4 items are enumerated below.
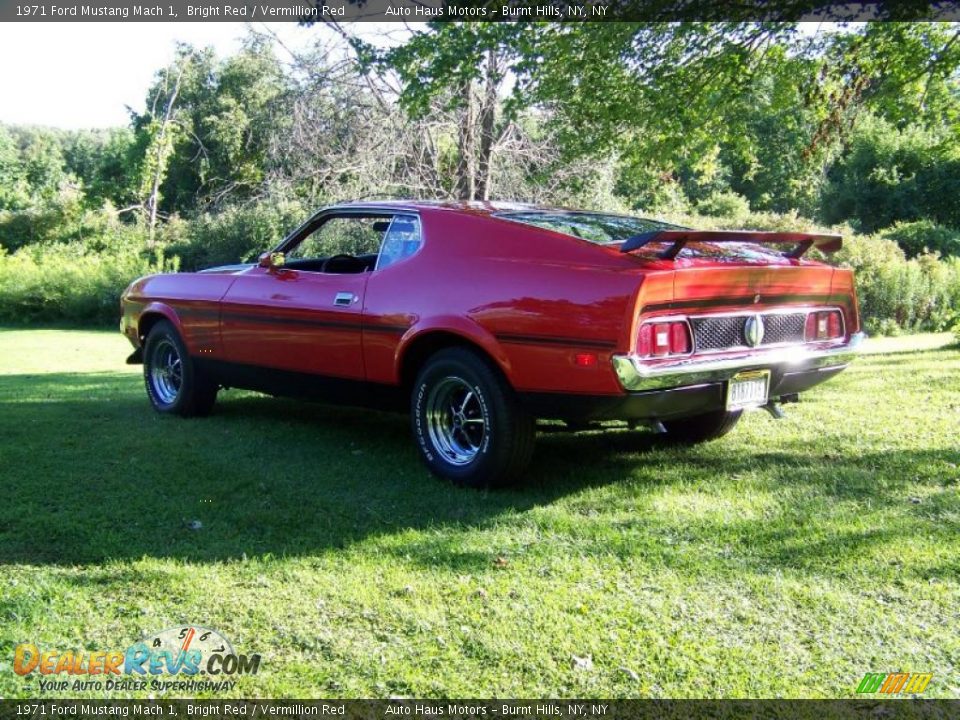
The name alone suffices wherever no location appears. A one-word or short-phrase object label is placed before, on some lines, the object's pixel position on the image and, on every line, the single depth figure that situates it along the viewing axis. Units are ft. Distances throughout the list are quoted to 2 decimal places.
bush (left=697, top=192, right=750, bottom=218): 106.93
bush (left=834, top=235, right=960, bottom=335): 57.47
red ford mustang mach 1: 14.75
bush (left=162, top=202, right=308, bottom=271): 71.77
